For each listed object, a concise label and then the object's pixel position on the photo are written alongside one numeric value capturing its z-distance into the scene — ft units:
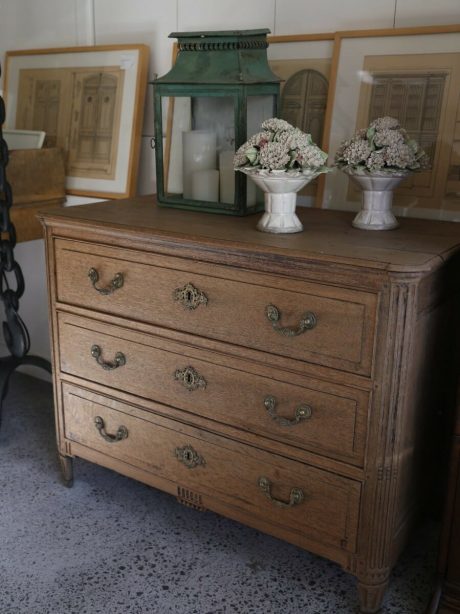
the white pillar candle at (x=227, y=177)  6.24
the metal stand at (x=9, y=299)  7.86
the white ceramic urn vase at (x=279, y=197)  5.32
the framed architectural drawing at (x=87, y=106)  8.00
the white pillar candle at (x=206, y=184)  6.39
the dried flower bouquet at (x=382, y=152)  5.33
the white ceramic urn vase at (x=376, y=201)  5.48
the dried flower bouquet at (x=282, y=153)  5.22
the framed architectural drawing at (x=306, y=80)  6.61
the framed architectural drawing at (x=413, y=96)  5.98
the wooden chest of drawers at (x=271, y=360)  4.89
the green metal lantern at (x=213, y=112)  6.04
